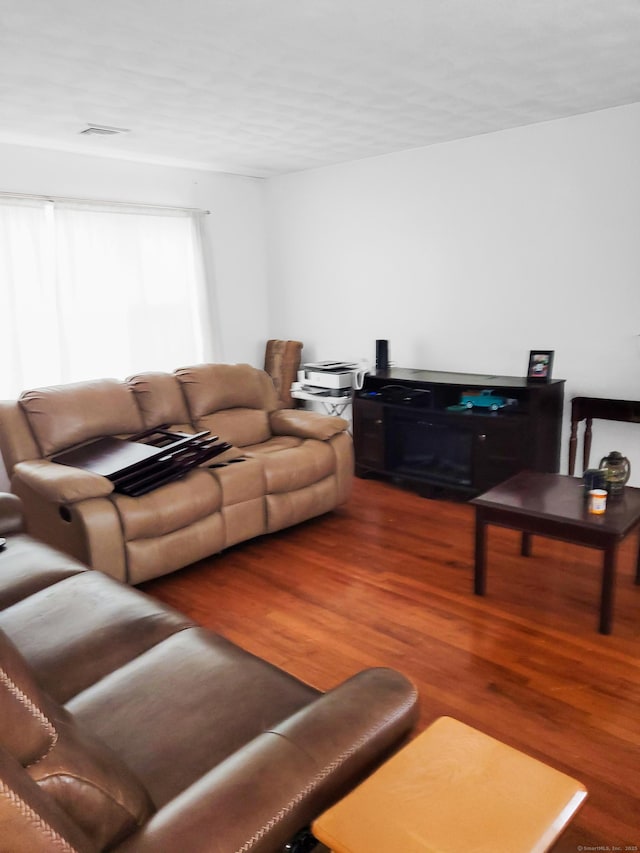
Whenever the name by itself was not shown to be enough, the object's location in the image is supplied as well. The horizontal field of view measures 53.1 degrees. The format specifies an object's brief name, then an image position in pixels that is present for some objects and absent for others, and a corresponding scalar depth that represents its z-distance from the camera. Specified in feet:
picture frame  12.82
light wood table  3.44
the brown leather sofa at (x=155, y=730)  3.05
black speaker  15.35
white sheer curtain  13.28
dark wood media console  12.53
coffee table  8.07
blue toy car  13.05
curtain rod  12.98
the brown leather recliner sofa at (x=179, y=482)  9.45
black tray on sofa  9.86
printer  15.30
